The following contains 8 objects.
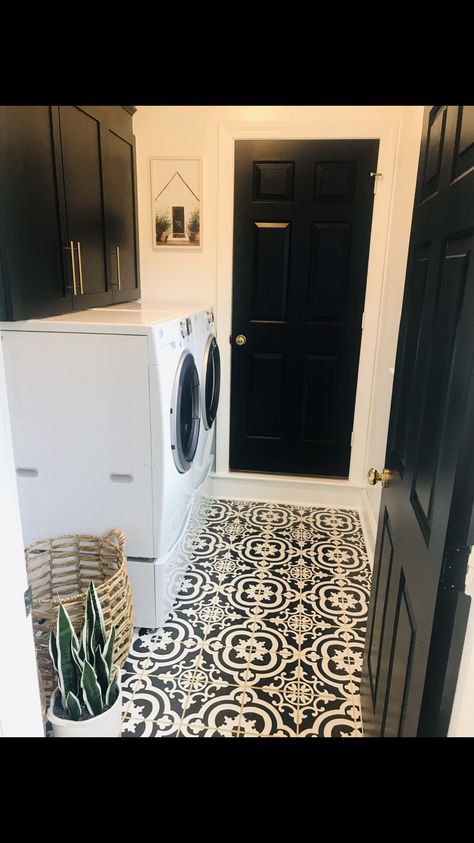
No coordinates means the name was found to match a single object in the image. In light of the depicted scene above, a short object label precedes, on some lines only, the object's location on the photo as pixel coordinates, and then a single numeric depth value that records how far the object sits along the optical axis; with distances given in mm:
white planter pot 1277
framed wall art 2760
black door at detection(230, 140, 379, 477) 2732
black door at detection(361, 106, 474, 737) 769
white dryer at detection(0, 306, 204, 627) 1686
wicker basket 1505
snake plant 1307
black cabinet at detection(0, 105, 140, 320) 1492
